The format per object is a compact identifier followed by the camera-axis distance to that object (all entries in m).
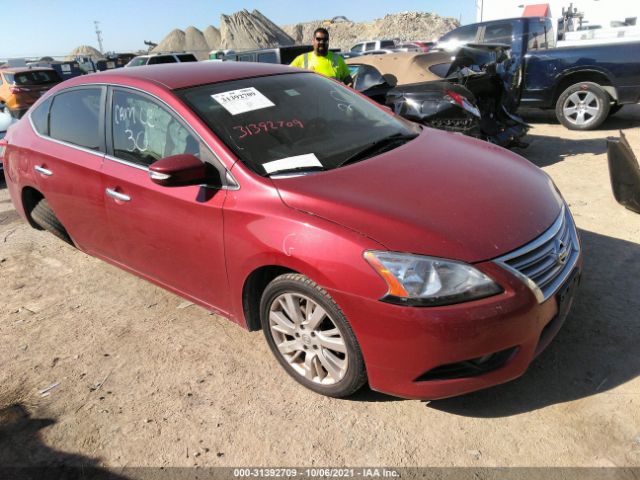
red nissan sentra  2.16
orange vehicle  12.63
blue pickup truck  7.57
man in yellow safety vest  6.12
